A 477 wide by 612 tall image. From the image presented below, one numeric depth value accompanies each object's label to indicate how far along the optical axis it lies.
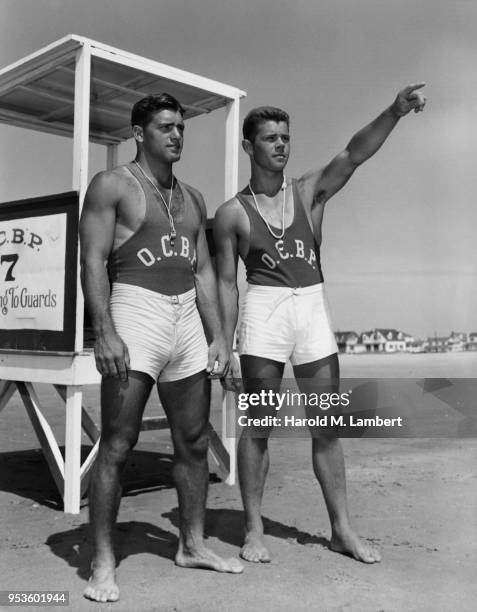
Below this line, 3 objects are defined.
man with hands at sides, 3.39
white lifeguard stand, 5.12
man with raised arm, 3.97
